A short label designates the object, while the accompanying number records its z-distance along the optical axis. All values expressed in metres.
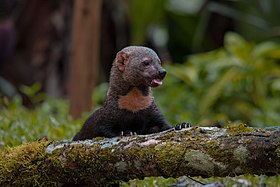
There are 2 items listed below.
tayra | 8.68
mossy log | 6.61
